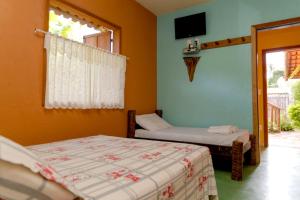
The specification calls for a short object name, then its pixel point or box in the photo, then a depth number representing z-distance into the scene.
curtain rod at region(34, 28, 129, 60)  2.18
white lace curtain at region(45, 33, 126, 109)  2.31
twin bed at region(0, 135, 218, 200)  0.62
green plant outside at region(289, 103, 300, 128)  7.56
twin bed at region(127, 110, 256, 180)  2.55
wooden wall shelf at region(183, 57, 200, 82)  3.87
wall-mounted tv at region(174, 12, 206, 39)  3.79
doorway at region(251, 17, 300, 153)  4.60
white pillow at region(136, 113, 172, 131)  3.40
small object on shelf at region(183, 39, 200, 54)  3.83
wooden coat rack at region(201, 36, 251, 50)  3.44
